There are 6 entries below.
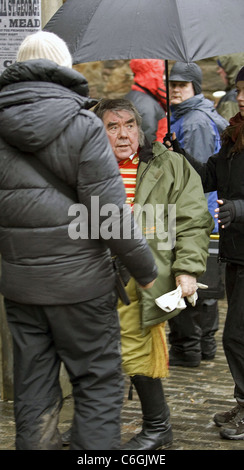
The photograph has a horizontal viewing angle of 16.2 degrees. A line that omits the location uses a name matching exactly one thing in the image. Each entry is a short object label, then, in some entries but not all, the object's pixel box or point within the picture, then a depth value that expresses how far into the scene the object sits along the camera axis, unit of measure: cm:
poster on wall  536
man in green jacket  463
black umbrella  444
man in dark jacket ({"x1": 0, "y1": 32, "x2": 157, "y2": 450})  364
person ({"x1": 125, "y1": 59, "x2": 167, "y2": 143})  811
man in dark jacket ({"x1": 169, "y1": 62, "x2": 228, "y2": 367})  661
